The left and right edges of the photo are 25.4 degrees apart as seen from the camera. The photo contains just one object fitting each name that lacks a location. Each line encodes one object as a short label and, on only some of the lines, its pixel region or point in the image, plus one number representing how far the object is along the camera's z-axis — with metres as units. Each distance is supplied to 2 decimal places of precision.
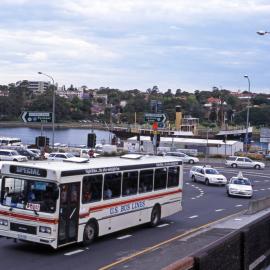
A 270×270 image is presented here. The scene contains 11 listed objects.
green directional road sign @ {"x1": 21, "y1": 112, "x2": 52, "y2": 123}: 54.97
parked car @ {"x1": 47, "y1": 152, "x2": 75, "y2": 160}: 55.90
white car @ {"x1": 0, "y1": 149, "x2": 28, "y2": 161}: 58.59
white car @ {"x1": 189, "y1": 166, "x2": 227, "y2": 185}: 44.28
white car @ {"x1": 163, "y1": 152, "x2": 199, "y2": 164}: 69.31
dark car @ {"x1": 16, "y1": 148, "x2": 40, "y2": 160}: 63.80
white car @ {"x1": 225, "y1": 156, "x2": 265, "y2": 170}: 66.88
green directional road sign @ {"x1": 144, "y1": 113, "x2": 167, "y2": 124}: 54.88
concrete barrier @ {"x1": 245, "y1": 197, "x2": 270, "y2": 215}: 26.23
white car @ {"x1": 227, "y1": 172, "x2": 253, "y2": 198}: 36.22
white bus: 15.65
